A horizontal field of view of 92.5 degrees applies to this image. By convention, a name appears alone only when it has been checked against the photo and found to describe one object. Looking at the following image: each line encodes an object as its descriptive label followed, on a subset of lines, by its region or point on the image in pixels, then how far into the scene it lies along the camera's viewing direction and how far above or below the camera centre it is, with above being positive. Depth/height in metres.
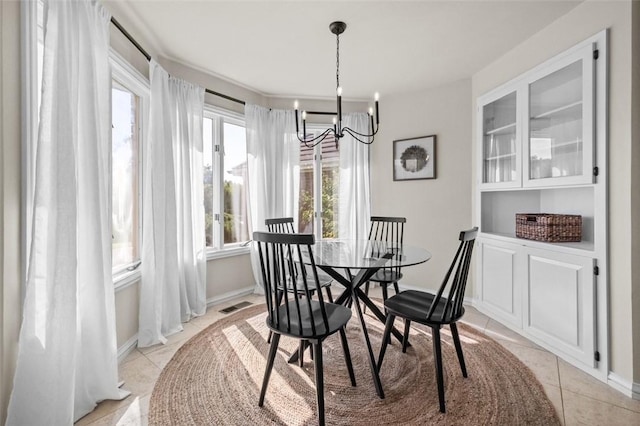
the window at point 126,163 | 2.38 +0.40
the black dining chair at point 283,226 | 2.87 -0.18
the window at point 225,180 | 3.54 +0.37
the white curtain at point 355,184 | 4.20 +0.34
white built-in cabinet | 2.09 +0.09
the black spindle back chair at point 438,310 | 1.74 -0.64
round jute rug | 1.66 -1.12
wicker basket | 2.40 -0.17
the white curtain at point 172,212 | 2.56 -0.01
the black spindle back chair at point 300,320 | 1.55 -0.64
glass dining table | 1.91 -0.35
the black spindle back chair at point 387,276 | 2.57 -0.59
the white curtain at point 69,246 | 1.42 -0.18
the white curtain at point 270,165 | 3.78 +0.57
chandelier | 2.22 +0.80
